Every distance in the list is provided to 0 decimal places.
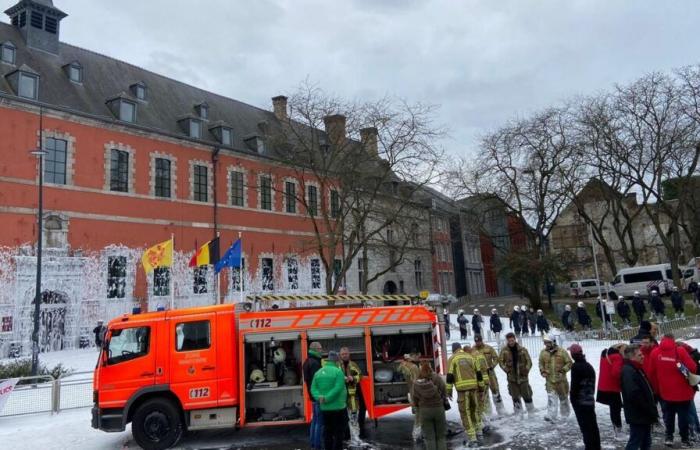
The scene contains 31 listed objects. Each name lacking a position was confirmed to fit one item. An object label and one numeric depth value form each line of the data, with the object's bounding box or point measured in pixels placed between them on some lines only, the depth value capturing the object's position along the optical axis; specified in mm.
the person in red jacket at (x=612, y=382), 8922
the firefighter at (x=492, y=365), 10766
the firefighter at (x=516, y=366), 10789
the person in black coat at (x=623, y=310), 24766
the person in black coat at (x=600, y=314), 24875
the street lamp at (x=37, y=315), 17031
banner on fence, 11633
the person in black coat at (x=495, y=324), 26125
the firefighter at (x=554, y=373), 10258
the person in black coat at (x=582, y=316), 24469
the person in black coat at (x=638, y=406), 7156
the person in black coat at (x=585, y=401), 8094
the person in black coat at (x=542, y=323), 25031
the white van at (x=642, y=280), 38344
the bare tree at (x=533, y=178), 34156
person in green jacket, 8398
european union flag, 20836
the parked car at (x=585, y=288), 50688
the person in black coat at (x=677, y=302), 24906
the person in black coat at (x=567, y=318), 24609
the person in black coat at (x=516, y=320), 25828
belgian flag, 21609
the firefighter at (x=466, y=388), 9258
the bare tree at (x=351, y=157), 28641
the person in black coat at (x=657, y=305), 24266
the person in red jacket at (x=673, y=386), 8258
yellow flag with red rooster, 21500
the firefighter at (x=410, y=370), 9742
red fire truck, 9984
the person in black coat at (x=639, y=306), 23891
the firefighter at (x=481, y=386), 9586
